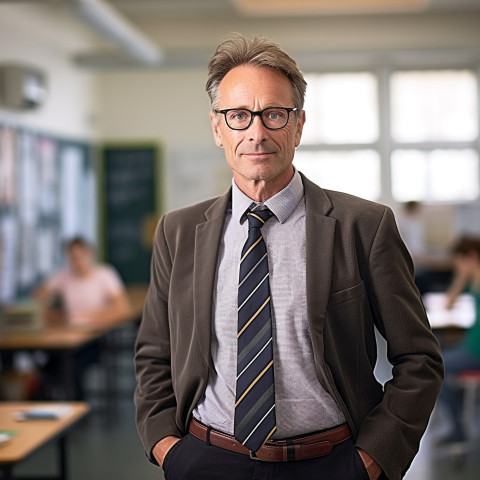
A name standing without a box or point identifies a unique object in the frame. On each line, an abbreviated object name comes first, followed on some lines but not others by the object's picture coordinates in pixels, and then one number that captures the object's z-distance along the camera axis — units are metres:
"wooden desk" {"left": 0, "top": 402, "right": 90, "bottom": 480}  2.96
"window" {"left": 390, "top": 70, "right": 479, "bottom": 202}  11.35
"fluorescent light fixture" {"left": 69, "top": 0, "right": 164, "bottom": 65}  6.96
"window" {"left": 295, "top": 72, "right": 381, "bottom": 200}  11.37
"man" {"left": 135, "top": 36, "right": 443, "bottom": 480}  1.77
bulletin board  7.54
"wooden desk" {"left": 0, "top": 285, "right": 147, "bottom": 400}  5.72
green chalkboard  11.05
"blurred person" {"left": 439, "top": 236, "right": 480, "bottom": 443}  5.45
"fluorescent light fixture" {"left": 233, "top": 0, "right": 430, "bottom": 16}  10.12
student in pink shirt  6.77
